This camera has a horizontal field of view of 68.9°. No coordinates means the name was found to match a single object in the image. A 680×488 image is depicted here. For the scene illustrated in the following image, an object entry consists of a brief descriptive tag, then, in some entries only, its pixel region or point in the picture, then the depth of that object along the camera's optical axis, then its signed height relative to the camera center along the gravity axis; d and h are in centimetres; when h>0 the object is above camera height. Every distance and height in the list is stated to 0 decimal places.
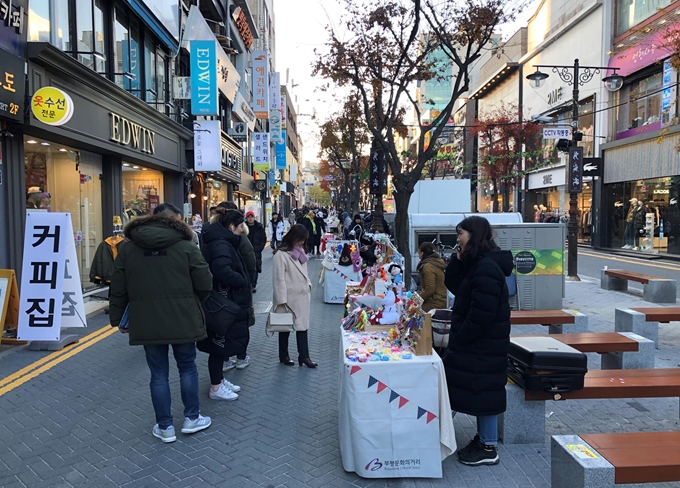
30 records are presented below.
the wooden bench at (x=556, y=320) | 693 -141
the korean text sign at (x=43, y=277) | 655 -74
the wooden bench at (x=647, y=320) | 709 -143
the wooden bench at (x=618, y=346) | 545 -141
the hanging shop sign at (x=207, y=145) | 1773 +270
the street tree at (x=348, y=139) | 2511 +527
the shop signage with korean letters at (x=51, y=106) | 773 +182
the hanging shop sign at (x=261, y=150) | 3195 +455
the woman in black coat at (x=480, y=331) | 348 -80
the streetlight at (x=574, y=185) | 1365 +102
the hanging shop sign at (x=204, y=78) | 1566 +454
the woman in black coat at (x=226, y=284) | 472 -62
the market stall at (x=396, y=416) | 351 -140
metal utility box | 926 -77
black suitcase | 391 -118
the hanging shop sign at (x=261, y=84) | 3167 +885
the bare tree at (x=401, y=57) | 1023 +410
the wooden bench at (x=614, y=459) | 278 -141
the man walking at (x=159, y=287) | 386 -52
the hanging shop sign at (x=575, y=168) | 1478 +157
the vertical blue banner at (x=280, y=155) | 4573 +613
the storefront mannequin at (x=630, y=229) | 2309 -43
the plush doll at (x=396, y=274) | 564 -62
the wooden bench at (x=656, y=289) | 1057 -147
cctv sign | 1392 +245
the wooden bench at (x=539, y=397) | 410 -147
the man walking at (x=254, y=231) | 1023 -22
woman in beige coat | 575 -69
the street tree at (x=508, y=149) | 3538 +540
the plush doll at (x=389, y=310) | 461 -85
